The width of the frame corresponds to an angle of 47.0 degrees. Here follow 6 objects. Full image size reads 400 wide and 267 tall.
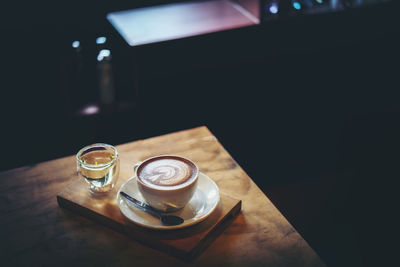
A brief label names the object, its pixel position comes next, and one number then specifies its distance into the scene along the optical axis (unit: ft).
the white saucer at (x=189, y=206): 3.59
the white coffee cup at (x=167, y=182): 3.58
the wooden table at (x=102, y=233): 3.42
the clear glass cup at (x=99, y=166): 3.94
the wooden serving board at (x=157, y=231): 3.43
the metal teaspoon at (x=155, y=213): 3.59
